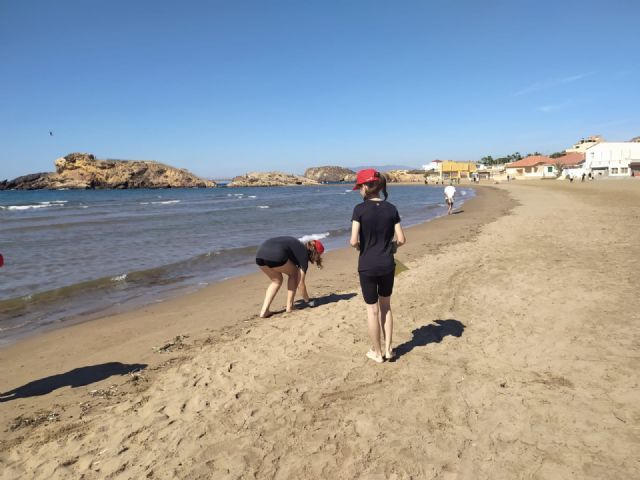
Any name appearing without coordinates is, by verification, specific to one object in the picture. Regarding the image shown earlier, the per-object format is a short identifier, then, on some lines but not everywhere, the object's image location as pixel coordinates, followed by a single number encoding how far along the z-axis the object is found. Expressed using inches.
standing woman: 140.3
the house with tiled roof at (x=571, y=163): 2492.4
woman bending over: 214.7
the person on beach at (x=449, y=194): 827.0
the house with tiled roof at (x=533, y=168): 2893.7
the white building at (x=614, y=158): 2292.1
